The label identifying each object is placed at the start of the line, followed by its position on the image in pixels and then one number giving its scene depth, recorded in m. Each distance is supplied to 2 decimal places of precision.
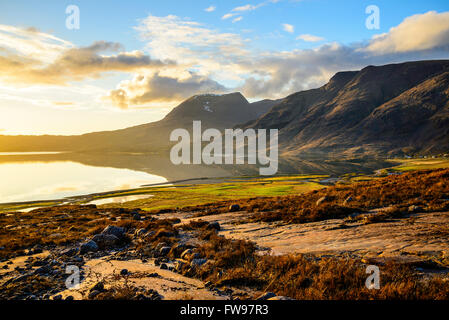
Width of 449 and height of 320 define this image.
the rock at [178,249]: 12.18
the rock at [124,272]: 9.89
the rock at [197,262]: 9.98
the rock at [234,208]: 25.31
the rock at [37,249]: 14.66
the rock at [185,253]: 11.62
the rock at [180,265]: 10.14
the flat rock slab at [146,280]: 7.83
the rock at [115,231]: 16.02
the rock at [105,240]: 14.48
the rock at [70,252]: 13.39
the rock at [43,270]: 10.42
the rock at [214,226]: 17.50
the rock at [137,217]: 25.16
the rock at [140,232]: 16.90
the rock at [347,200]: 18.79
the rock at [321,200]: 20.38
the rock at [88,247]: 13.56
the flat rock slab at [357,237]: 9.95
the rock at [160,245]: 13.06
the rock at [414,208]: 14.73
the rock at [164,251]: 12.55
